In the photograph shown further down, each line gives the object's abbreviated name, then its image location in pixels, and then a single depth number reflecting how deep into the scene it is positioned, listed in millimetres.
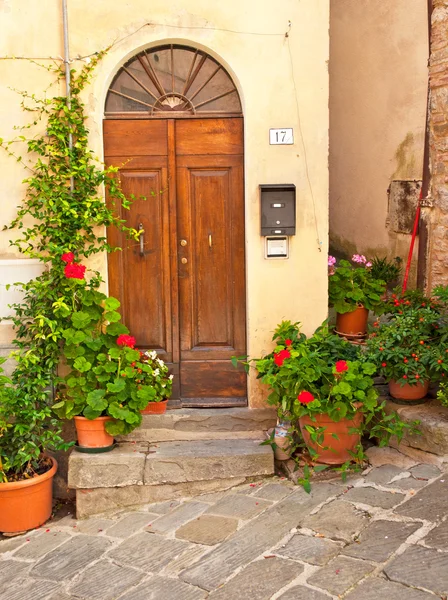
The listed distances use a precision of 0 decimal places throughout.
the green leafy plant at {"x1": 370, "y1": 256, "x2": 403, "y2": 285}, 7129
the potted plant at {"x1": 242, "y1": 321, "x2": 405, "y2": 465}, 5340
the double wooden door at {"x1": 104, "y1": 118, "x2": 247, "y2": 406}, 5938
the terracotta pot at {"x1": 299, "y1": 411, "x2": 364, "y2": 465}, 5441
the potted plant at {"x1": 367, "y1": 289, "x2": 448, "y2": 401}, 5578
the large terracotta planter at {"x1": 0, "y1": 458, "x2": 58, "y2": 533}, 5309
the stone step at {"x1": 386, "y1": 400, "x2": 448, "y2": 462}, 5395
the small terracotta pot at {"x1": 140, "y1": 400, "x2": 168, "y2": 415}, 5893
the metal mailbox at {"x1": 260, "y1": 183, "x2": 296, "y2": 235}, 5836
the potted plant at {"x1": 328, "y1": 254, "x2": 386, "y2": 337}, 6473
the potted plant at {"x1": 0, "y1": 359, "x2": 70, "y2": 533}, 5320
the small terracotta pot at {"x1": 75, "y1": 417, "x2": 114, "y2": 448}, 5562
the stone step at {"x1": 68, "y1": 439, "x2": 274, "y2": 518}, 5500
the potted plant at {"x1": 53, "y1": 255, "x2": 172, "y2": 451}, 5500
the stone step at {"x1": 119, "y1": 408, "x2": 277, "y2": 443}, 5918
